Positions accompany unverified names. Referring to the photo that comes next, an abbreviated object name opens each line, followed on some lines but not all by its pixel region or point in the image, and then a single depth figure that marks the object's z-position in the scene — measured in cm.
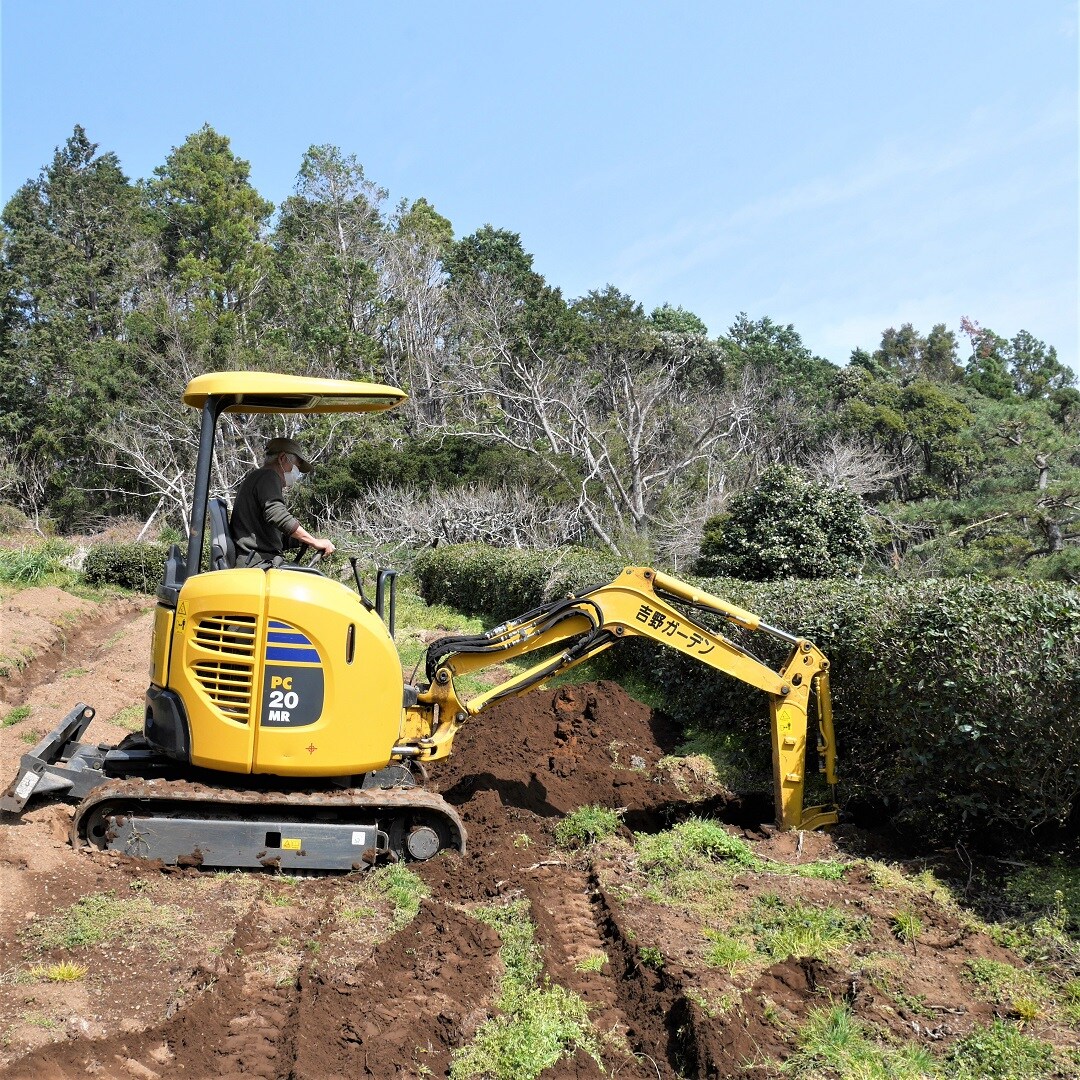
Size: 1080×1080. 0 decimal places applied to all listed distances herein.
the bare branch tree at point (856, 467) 3131
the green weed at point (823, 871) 670
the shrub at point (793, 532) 1664
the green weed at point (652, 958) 540
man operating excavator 688
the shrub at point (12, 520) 3762
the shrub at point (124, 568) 2638
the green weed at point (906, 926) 573
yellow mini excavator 650
